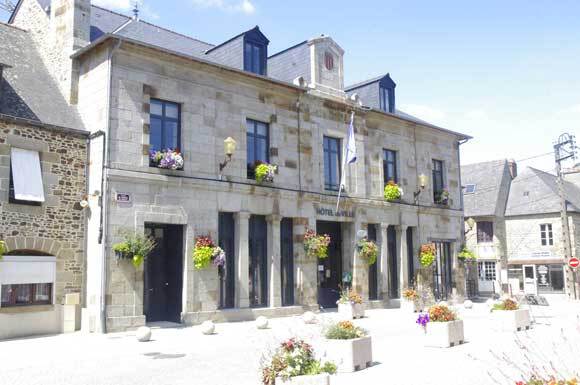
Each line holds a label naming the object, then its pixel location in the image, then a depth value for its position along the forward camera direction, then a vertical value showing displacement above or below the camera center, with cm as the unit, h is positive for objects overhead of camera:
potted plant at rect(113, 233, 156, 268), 1502 +45
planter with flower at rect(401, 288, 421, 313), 2083 -145
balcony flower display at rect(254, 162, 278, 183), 1842 +296
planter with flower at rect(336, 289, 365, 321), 1845 -141
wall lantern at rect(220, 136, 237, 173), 1727 +353
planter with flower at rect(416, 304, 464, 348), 1163 -134
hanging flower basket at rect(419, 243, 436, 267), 2403 +28
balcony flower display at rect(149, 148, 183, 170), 1625 +302
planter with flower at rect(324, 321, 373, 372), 921 -136
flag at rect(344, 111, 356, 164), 2027 +407
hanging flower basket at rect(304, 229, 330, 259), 1961 +66
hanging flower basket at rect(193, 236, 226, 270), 1647 +32
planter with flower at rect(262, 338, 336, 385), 695 -130
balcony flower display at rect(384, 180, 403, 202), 2312 +285
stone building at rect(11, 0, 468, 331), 1567 +310
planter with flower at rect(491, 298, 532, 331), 1427 -140
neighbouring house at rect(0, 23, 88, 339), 1430 +162
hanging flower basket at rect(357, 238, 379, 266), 2138 +47
